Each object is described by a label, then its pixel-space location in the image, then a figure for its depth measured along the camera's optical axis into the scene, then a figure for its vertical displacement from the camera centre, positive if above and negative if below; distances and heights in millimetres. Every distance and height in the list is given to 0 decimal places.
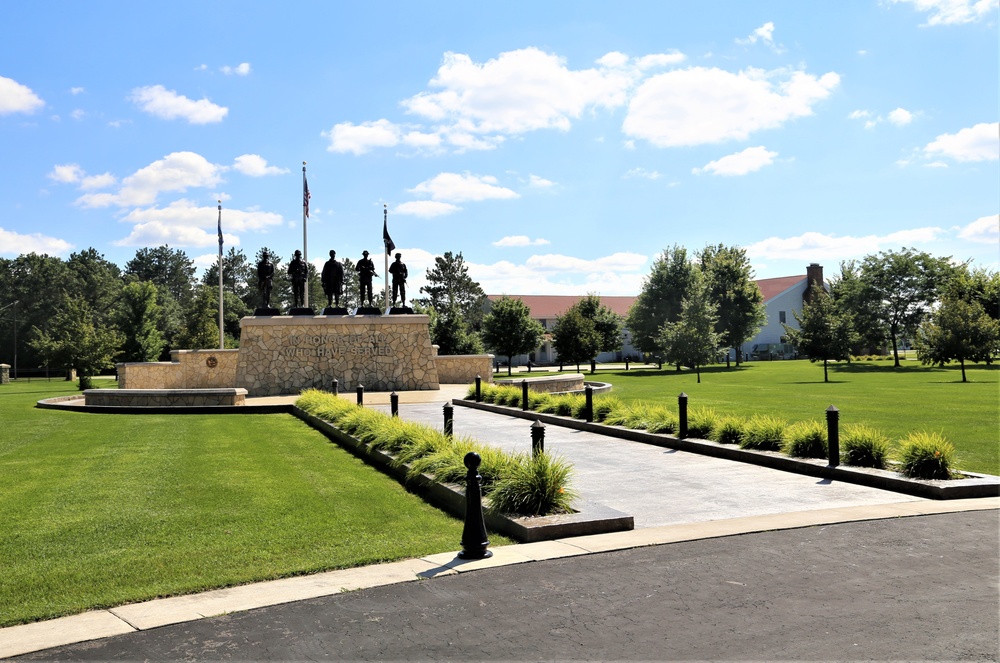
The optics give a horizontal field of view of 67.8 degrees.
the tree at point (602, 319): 62438 +2035
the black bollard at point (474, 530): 6617 -1641
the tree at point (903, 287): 58906 +3960
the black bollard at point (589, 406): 17234 -1451
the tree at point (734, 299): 63500 +3494
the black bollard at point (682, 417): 13641 -1412
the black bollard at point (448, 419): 13242 -1312
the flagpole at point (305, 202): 31750 +6338
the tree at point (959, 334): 40062 +43
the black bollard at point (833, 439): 10469 -1447
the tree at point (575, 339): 54312 +381
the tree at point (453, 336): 54062 +741
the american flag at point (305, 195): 31833 +6627
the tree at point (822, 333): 40844 +267
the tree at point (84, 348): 36156 +334
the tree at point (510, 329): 53688 +1153
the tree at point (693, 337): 46075 +294
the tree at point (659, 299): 60031 +3543
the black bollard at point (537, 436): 9391 -1171
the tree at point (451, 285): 92688 +7642
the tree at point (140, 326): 55312 +2158
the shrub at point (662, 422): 14672 -1602
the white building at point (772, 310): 82188 +3549
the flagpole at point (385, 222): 32259 +5512
